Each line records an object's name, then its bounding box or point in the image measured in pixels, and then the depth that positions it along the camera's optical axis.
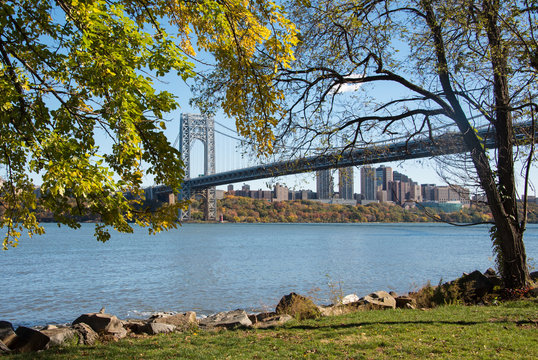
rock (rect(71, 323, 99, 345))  6.28
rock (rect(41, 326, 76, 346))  6.10
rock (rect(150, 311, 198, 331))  7.23
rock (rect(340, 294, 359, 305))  9.40
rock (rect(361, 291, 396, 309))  8.19
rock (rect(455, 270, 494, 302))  8.68
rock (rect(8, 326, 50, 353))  5.92
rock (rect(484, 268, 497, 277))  10.21
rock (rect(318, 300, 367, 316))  7.73
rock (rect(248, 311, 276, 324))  7.65
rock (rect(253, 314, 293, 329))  6.71
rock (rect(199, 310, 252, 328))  6.96
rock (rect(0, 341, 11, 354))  5.69
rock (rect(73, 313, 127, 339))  6.89
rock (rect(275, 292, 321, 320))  7.38
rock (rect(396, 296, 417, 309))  8.48
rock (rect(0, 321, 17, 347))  6.03
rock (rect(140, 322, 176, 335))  6.92
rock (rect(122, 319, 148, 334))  7.18
